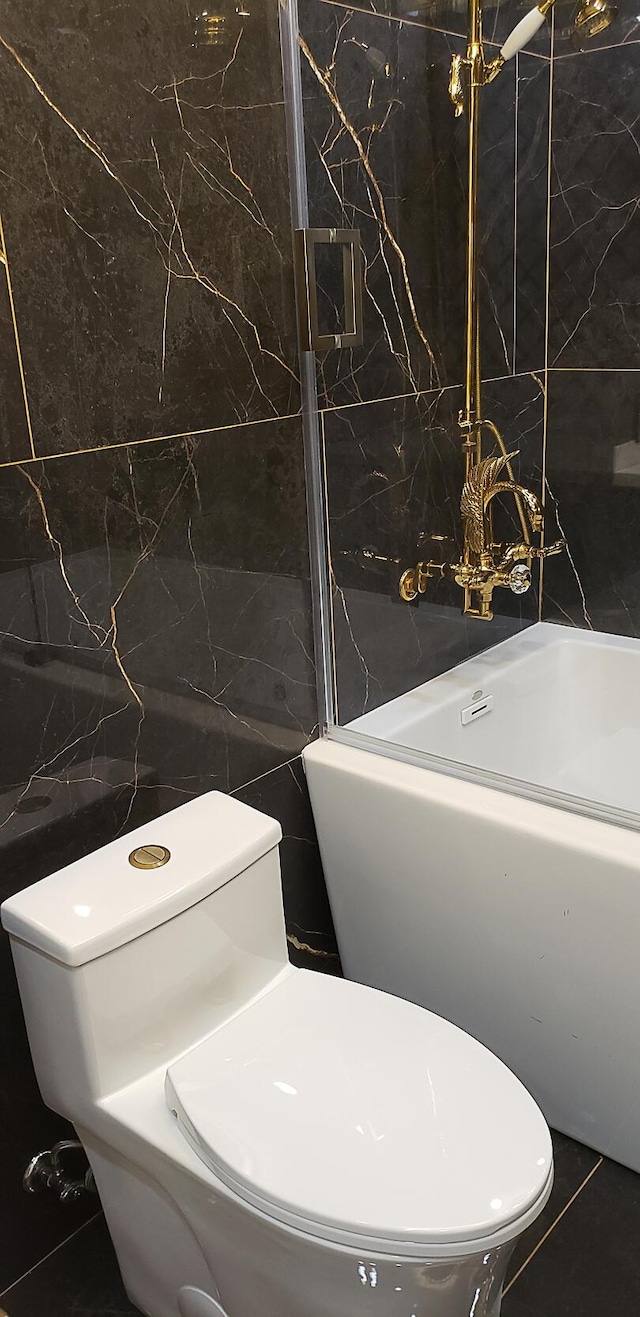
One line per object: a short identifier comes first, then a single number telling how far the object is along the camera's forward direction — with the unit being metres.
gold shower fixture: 1.75
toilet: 1.14
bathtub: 1.57
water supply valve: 1.54
